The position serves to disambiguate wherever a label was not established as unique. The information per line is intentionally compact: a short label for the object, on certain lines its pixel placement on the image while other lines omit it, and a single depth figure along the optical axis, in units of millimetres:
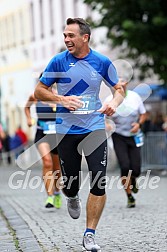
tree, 25266
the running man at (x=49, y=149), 12164
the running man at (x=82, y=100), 7922
